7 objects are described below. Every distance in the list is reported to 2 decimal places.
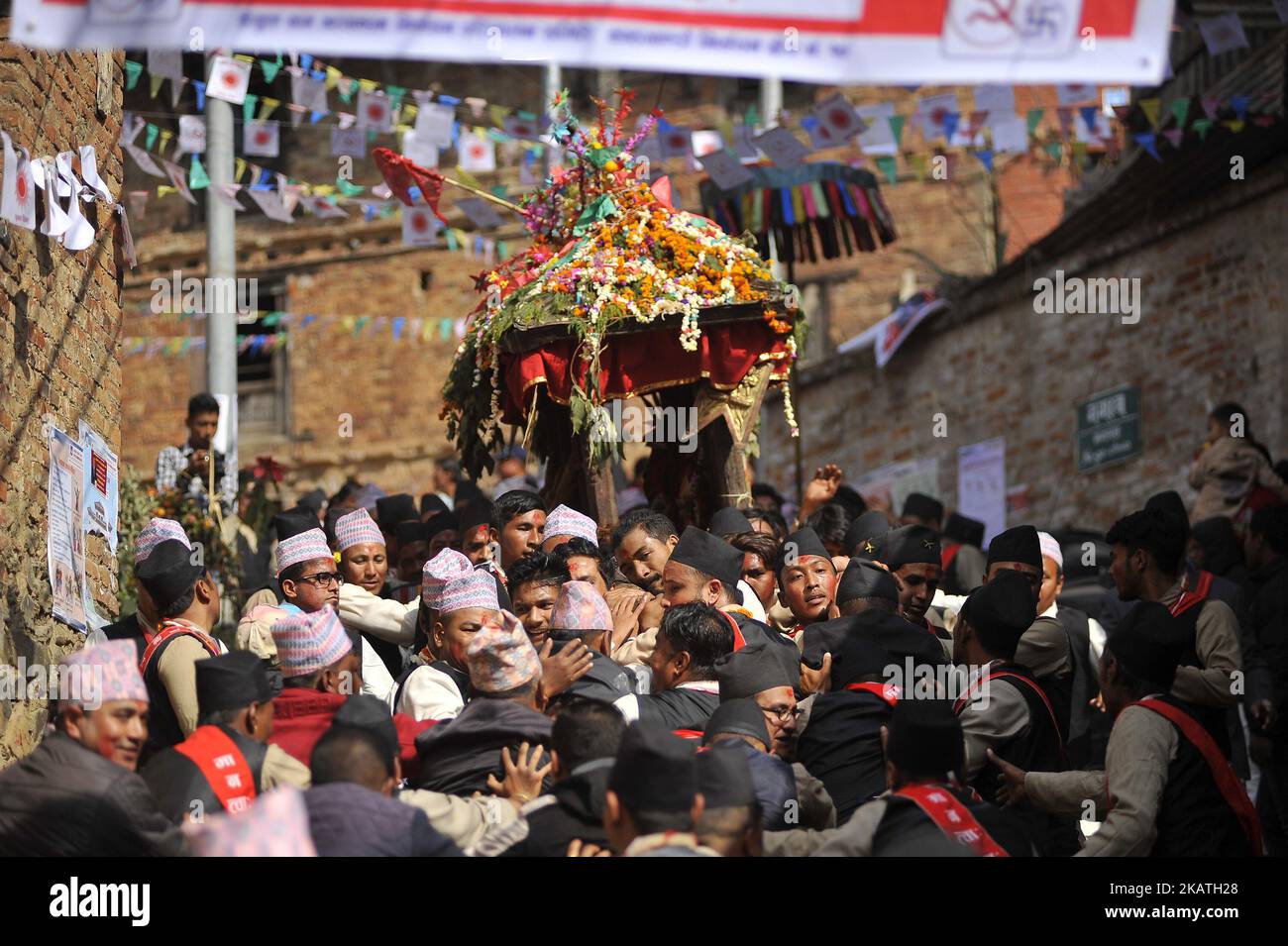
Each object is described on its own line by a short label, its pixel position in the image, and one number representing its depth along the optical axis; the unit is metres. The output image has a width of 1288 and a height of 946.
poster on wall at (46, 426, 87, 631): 9.52
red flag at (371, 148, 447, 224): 12.41
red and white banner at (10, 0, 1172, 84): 6.15
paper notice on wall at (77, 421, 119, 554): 10.10
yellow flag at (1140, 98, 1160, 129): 14.66
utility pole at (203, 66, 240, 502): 15.14
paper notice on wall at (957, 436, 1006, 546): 18.73
